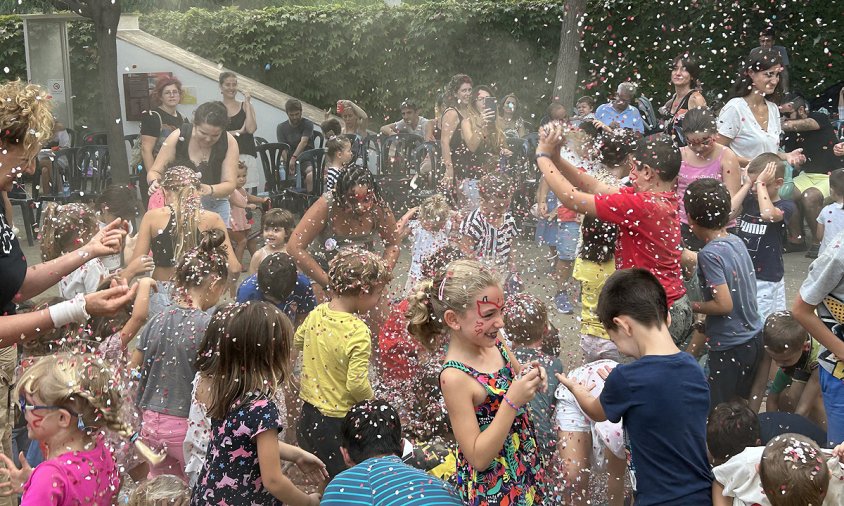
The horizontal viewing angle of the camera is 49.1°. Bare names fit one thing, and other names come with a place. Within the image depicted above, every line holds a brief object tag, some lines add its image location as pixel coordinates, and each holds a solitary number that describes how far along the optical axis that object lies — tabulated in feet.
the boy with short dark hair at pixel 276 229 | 19.04
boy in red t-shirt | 13.74
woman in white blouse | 21.66
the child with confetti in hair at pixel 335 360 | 13.55
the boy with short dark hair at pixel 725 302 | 15.40
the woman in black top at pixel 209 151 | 23.06
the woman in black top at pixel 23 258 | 10.55
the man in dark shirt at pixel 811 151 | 31.19
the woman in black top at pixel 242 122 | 32.96
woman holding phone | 30.94
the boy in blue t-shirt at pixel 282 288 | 15.58
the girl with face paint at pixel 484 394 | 9.77
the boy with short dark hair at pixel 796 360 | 14.99
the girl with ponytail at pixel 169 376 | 13.47
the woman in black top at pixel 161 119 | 29.36
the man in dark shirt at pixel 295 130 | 36.14
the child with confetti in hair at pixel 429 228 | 20.15
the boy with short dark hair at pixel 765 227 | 18.60
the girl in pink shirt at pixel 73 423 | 10.02
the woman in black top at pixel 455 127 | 31.44
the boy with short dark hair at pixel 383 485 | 9.42
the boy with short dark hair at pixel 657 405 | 10.10
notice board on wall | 41.34
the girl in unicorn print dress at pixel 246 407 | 10.55
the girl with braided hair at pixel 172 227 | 17.94
